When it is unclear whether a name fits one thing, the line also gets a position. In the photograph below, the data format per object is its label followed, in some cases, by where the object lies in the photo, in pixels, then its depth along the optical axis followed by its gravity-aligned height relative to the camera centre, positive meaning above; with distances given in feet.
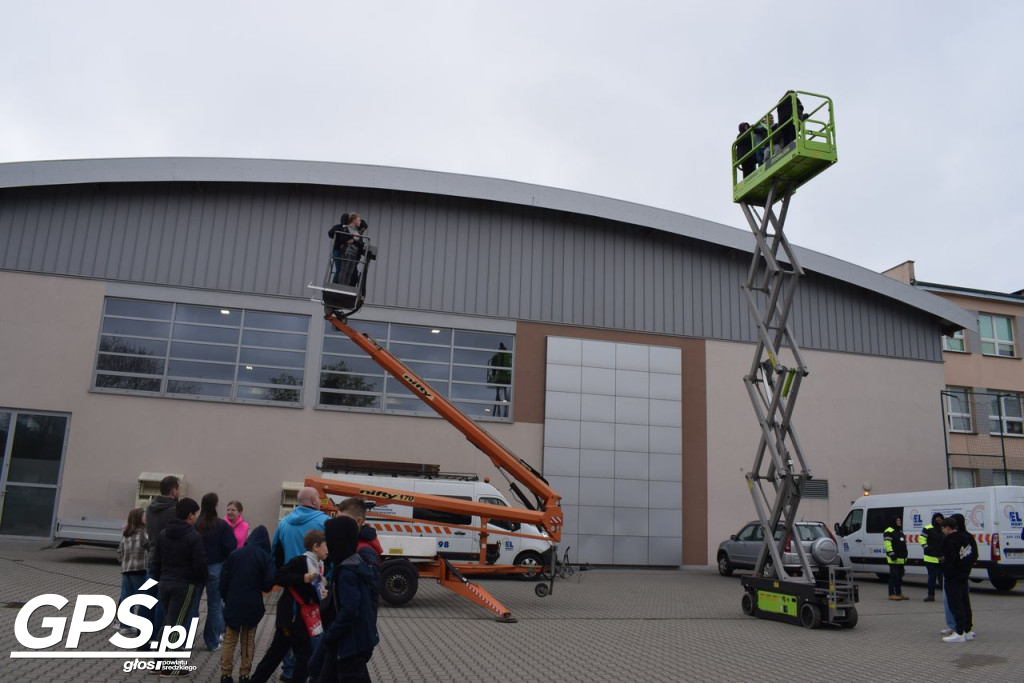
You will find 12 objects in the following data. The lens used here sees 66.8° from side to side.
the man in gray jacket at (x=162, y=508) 25.18 -1.86
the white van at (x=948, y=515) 52.47 -3.00
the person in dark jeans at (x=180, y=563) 23.29 -3.34
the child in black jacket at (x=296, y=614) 19.63 -4.01
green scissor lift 37.99 +5.72
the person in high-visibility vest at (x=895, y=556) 50.93 -4.75
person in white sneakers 33.58 -3.75
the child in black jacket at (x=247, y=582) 20.76 -3.41
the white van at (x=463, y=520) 51.15 -3.76
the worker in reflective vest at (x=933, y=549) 37.21 -3.24
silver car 54.49 -5.52
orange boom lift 39.37 -1.59
